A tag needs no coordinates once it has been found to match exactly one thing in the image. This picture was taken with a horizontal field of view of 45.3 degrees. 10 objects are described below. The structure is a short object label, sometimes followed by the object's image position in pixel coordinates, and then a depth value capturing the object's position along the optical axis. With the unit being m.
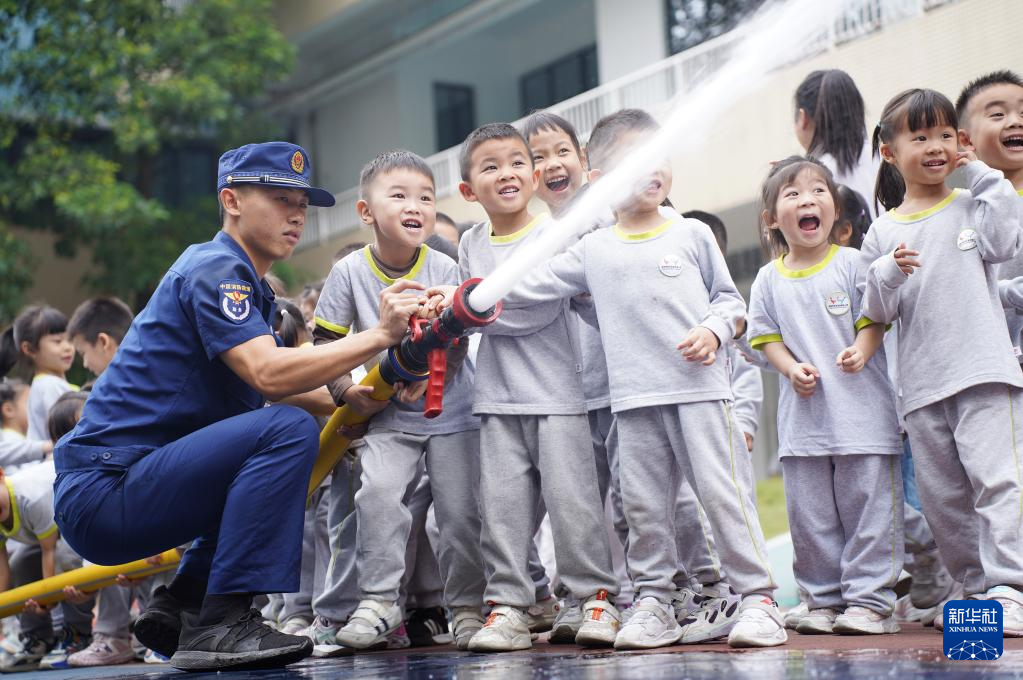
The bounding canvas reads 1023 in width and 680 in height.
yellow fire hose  4.37
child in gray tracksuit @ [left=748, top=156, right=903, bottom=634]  4.07
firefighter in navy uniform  3.65
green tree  13.83
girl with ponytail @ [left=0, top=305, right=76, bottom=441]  6.93
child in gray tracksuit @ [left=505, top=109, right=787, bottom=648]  3.80
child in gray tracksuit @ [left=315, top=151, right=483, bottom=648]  4.33
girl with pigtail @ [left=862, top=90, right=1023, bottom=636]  3.79
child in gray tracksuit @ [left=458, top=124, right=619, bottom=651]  4.11
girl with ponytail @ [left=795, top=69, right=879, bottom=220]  4.96
